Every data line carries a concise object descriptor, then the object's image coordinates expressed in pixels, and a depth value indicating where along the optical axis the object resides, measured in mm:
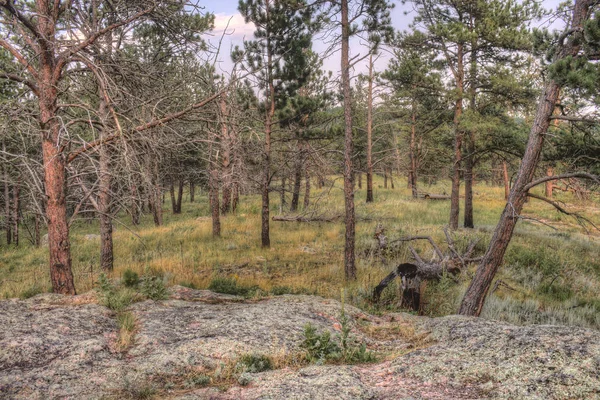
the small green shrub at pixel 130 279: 6016
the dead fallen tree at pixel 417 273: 6273
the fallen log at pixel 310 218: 13477
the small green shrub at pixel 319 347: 3041
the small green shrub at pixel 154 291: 5223
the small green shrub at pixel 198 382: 2668
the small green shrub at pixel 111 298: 4422
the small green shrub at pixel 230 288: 6883
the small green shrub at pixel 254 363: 2850
